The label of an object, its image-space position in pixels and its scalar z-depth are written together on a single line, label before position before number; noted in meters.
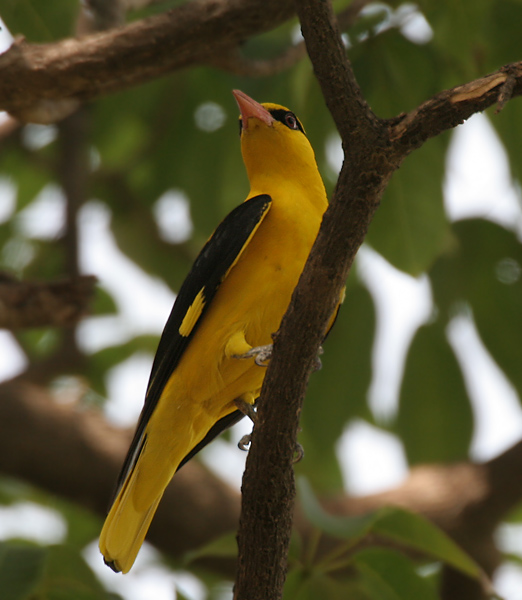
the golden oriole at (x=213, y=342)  6.04
